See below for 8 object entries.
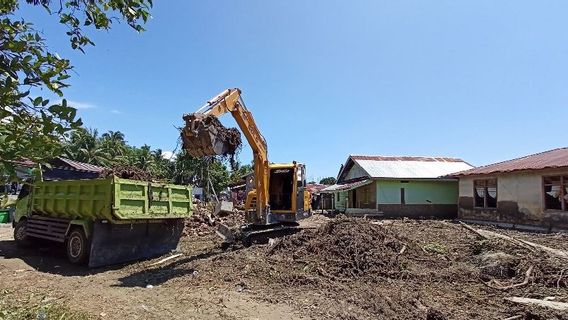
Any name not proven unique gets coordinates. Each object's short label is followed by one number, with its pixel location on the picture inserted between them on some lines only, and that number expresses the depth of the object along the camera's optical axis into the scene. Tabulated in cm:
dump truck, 1029
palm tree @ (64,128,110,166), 5103
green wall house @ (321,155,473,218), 3066
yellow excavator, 1042
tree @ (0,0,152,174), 235
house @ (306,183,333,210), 4601
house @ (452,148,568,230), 1905
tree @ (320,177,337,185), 8908
